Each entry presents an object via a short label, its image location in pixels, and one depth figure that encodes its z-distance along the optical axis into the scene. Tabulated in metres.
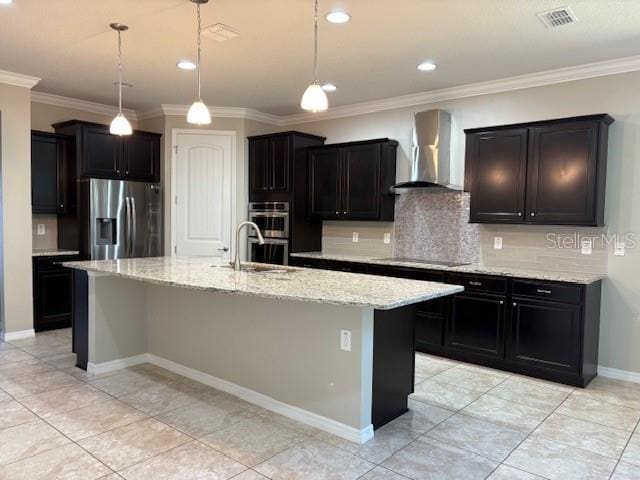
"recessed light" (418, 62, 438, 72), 4.28
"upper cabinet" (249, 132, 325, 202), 5.93
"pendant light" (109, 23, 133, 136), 3.63
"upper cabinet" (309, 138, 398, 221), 5.45
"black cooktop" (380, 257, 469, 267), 4.89
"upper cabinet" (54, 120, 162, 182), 5.61
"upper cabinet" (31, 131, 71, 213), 5.49
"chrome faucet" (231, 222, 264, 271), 3.80
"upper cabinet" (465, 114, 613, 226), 4.00
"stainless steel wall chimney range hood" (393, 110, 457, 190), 4.96
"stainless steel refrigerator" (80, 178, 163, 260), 5.54
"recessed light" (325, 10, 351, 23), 3.24
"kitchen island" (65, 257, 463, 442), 2.88
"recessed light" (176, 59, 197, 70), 4.39
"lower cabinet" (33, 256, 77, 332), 5.33
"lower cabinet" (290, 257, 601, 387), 3.90
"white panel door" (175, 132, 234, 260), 6.30
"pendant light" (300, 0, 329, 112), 2.83
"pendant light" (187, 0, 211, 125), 3.26
